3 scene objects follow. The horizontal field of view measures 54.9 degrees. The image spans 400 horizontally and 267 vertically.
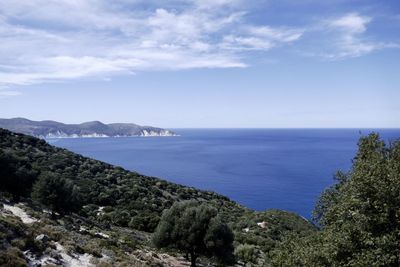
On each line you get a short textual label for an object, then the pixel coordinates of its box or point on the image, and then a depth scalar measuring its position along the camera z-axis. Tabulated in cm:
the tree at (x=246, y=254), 4041
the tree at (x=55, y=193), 3840
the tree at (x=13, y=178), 4109
